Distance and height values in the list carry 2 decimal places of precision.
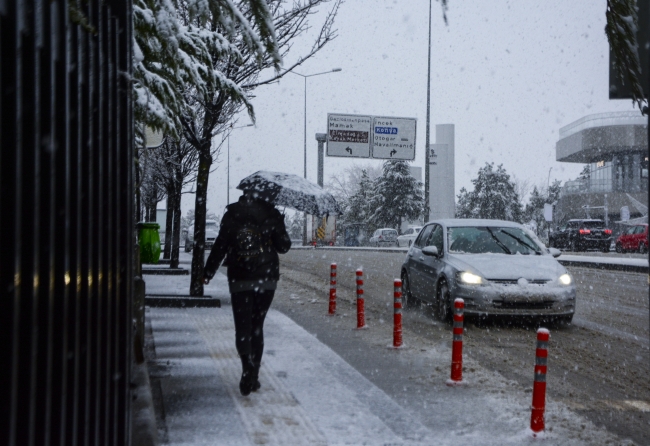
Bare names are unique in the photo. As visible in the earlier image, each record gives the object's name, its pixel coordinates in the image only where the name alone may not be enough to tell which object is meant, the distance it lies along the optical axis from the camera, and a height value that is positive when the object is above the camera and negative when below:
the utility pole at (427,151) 32.78 +3.40
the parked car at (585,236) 40.94 -0.33
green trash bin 15.97 -0.46
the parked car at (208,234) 37.72 -0.65
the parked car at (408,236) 51.97 -0.74
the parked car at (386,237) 58.31 -0.91
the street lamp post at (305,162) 52.78 +4.56
